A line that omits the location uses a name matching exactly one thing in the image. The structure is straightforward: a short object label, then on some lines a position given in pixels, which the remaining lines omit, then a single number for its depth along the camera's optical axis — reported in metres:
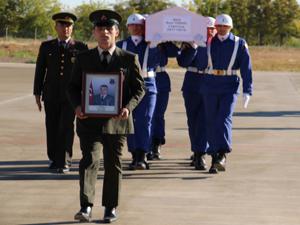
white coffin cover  11.02
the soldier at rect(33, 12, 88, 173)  10.89
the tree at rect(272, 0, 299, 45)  94.38
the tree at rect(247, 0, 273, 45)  94.00
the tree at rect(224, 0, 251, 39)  92.94
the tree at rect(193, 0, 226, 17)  90.75
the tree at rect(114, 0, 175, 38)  83.06
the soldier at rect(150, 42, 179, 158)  11.45
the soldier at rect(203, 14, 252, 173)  11.05
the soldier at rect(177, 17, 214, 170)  11.24
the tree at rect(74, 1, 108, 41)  81.11
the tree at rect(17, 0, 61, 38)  93.62
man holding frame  8.02
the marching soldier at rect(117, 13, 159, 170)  11.13
